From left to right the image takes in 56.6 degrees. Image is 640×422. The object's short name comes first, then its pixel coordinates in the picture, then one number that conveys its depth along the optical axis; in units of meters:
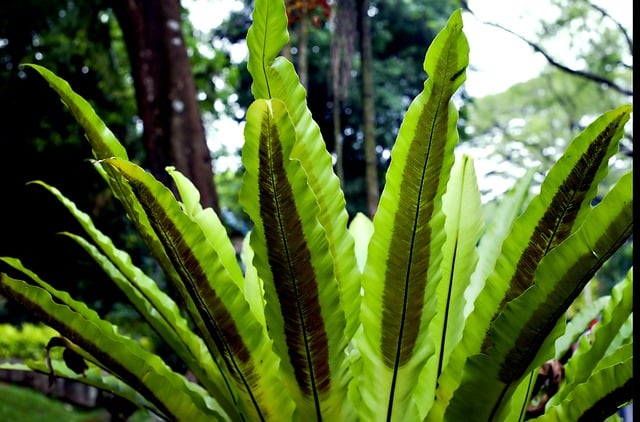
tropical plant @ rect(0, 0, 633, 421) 0.52
